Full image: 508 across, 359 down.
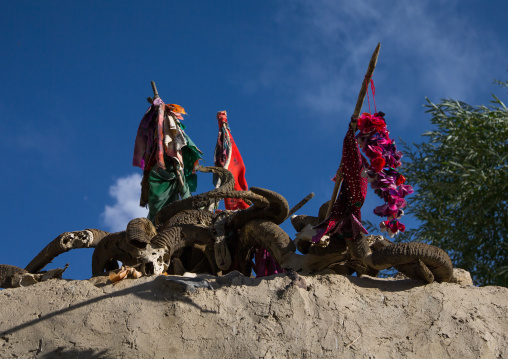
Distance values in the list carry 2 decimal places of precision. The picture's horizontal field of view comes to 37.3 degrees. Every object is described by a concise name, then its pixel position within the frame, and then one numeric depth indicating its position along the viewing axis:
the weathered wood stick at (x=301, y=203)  8.45
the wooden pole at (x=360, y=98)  6.60
